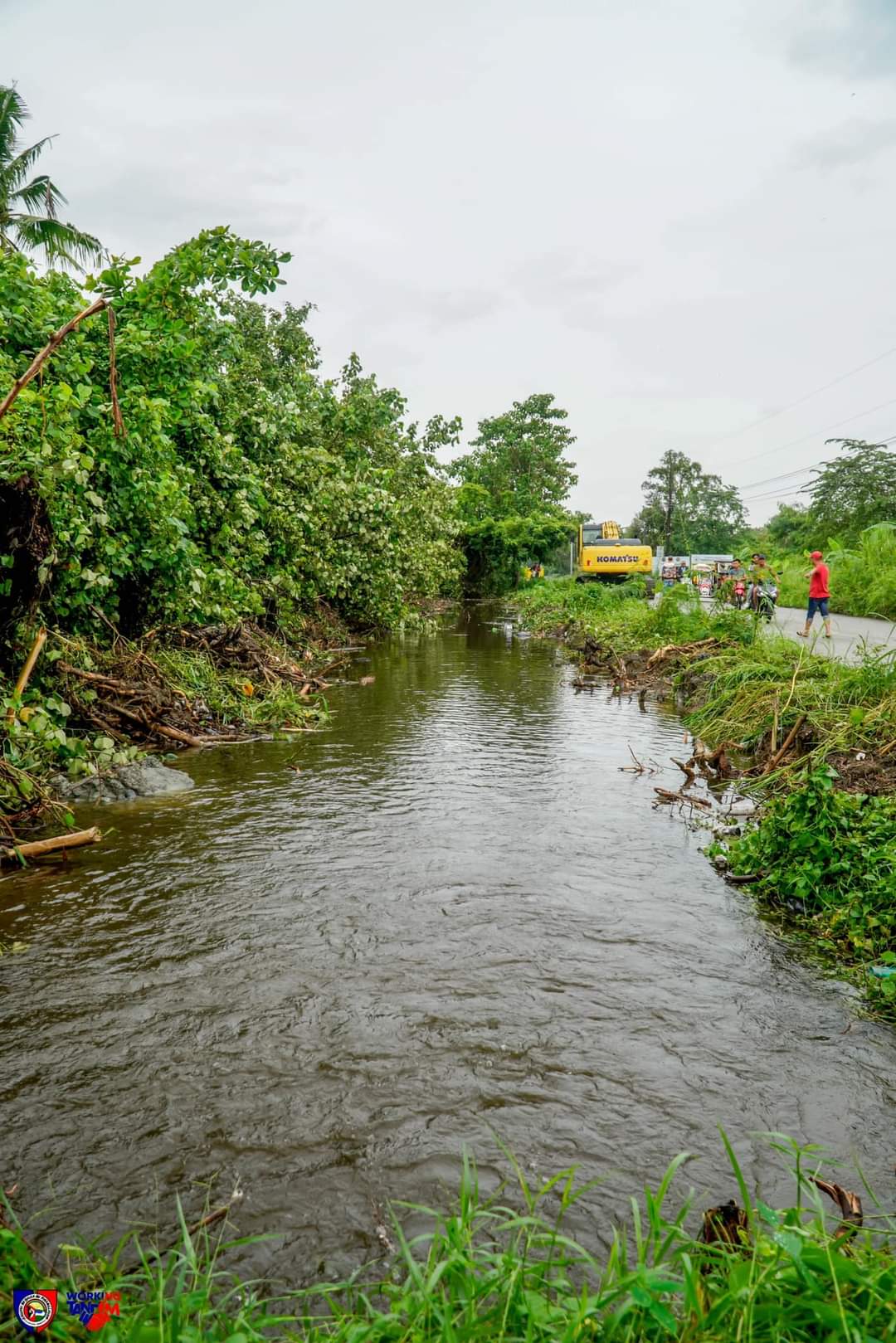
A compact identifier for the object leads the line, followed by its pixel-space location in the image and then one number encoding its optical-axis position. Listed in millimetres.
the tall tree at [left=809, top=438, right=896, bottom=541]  32469
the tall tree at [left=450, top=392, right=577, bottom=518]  50594
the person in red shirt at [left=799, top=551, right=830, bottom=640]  13539
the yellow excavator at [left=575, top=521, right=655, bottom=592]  30500
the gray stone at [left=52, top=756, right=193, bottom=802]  6582
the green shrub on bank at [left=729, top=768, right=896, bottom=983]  4301
